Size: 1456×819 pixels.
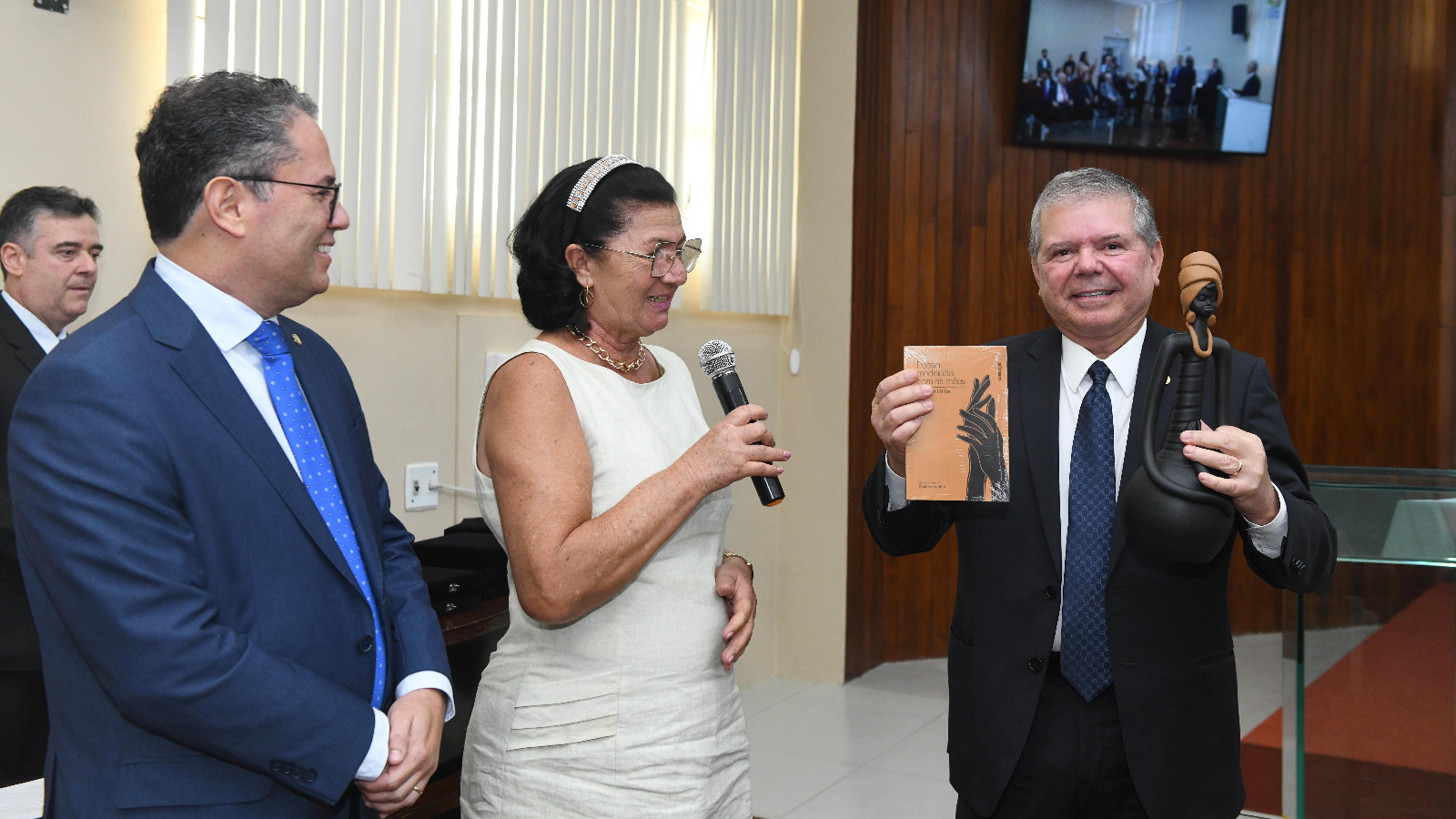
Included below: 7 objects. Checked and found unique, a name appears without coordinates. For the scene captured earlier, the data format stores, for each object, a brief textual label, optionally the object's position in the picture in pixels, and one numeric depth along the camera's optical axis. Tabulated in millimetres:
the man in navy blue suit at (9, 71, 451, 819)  1246
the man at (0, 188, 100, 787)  2250
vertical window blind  3025
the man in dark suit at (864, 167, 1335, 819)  1730
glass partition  2186
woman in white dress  1647
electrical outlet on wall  3393
